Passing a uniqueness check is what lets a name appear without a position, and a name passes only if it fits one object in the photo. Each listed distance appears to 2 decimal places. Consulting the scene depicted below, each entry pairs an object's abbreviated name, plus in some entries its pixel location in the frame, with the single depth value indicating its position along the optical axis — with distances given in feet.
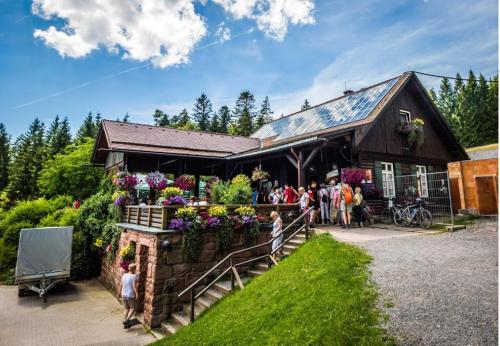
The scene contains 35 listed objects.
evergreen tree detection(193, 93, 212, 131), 191.40
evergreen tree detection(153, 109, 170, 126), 192.10
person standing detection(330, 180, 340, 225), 36.02
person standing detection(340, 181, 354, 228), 34.53
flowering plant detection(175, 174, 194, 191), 34.58
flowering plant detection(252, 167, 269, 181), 44.11
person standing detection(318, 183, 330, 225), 38.32
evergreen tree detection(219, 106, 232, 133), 187.42
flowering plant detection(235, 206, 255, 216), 32.94
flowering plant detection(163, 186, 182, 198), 29.99
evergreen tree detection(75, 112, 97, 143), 161.38
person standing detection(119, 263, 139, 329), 28.26
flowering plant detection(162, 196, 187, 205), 29.76
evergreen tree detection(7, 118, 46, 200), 109.19
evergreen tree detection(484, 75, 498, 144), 108.60
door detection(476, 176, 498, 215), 53.83
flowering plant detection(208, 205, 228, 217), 31.09
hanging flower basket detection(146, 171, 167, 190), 35.55
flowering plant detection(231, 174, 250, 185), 37.50
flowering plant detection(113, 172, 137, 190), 40.70
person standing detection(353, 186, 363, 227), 35.21
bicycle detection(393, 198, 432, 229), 35.09
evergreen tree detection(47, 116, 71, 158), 134.23
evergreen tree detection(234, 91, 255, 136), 164.12
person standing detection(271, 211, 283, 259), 29.99
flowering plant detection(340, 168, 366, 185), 38.88
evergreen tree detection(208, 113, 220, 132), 181.68
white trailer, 39.27
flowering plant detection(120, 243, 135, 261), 33.86
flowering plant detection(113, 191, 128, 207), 39.75
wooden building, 43.32
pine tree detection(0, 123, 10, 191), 148.35
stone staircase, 25.98
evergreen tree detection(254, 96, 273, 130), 178.50
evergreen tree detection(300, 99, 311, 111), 204.37
